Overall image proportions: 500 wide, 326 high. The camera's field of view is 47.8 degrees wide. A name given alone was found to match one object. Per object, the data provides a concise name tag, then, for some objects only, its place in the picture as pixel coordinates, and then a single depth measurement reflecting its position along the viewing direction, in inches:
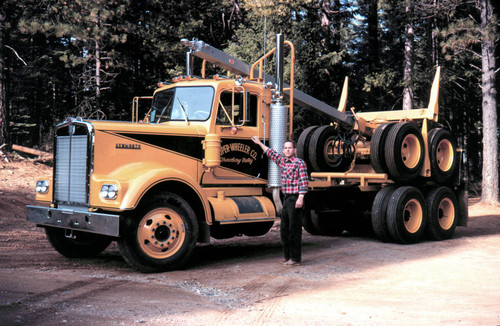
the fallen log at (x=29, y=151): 999.0
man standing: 334.6
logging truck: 307.7
